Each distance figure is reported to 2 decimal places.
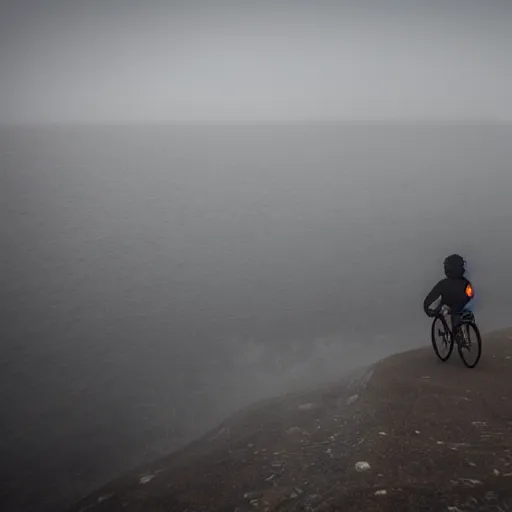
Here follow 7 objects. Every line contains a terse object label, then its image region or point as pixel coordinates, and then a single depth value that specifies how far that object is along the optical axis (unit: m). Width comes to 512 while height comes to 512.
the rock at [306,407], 13.69
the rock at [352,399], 12.36
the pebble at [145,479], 11.46
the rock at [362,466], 8.57
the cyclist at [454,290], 11.65
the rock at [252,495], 8.73
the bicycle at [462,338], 11.75
